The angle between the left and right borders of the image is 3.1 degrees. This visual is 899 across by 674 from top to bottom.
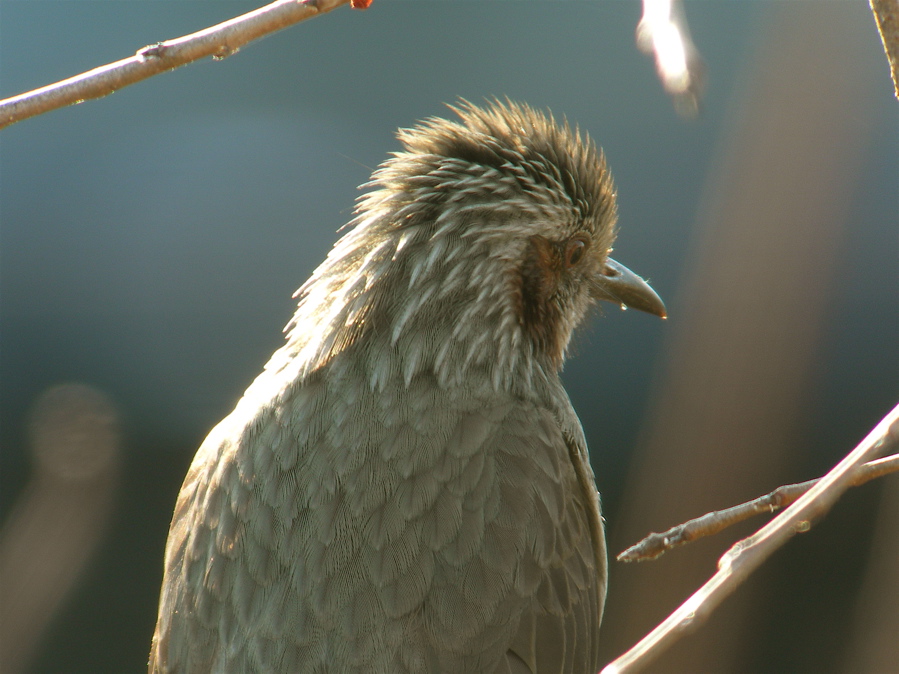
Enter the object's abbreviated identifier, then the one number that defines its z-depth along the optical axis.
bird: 3.30
